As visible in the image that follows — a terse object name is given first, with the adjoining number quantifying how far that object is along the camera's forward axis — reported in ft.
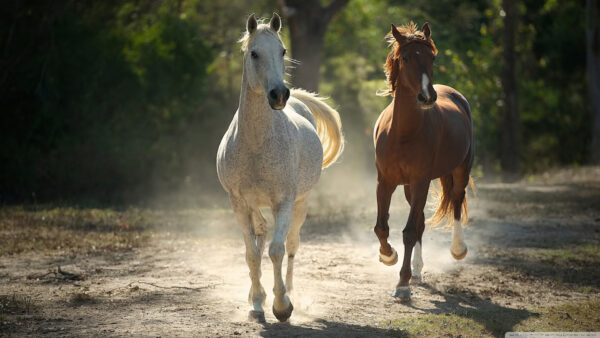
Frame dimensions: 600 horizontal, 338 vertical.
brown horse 44.50
